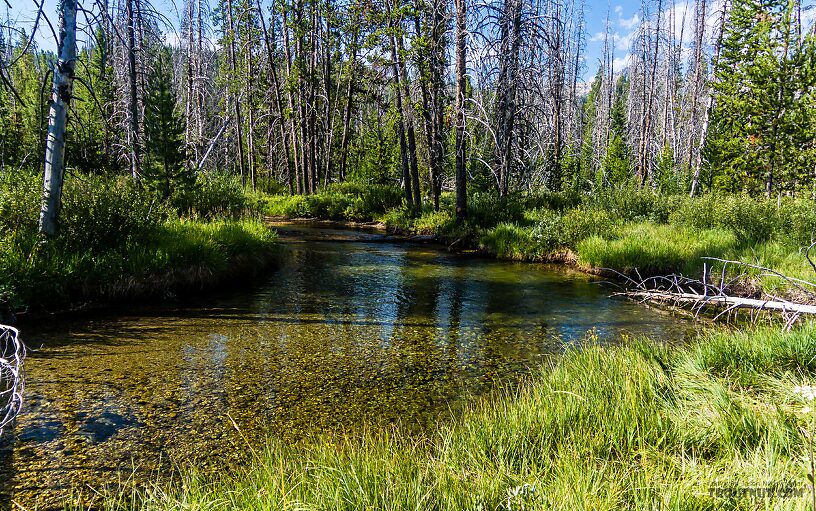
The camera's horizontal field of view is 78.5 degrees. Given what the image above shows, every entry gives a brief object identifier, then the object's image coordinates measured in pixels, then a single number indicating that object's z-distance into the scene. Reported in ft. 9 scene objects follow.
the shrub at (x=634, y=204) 53.78
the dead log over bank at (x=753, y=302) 13.39
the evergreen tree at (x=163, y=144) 45.29
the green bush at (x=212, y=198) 46.37
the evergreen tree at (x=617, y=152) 126.90
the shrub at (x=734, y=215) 40.65
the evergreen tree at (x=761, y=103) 73.97
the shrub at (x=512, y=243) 48.11
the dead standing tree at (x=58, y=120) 24.54
